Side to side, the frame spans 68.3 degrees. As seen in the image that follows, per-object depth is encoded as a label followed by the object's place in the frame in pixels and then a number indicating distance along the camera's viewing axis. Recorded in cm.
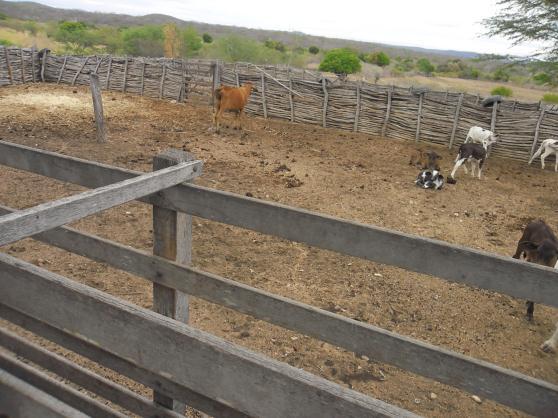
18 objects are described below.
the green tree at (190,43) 4832
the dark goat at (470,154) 945
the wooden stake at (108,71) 1679
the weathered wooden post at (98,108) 940
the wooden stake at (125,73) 1654
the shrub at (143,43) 4694
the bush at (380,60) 6256
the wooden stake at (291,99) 1379
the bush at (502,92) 3418
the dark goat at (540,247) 462
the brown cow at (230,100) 1181
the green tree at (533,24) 1189
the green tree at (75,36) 4769
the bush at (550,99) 3084
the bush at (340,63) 4256
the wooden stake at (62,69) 1736
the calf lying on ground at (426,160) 972
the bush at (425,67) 6328
